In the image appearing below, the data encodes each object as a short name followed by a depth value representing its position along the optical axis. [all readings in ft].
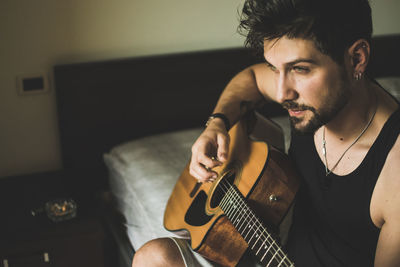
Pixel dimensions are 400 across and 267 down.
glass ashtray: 5.06
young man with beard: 2.99
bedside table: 4.77
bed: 5.60
